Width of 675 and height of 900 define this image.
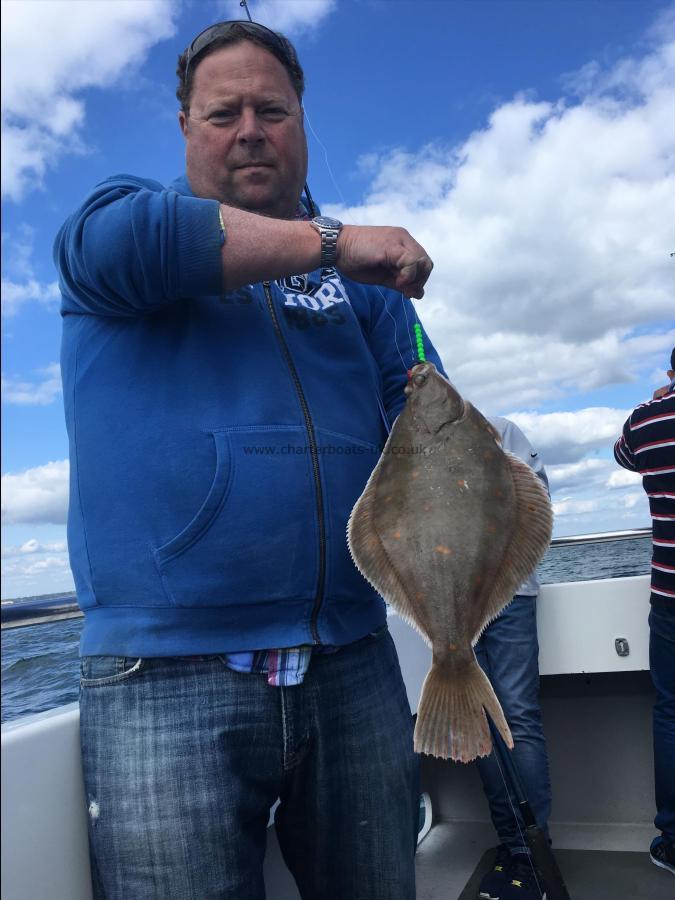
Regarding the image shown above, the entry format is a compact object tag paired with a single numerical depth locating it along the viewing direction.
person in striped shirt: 3.77
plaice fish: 1.67
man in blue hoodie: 1.59
